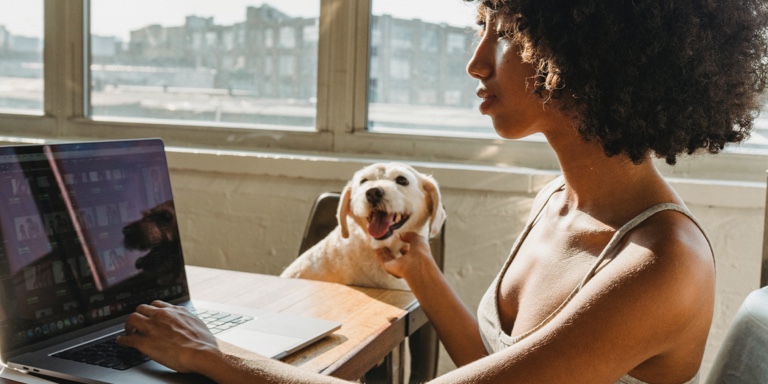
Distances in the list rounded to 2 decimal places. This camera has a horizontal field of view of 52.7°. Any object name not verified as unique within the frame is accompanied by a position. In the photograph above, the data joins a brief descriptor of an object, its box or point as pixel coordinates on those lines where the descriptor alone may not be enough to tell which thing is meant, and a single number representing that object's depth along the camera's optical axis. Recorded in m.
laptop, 1.03
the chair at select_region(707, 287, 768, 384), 0.98
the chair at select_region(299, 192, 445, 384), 1.64
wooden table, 1.18
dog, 1.85
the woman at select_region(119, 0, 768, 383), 0.90
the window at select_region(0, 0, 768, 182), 2.78
